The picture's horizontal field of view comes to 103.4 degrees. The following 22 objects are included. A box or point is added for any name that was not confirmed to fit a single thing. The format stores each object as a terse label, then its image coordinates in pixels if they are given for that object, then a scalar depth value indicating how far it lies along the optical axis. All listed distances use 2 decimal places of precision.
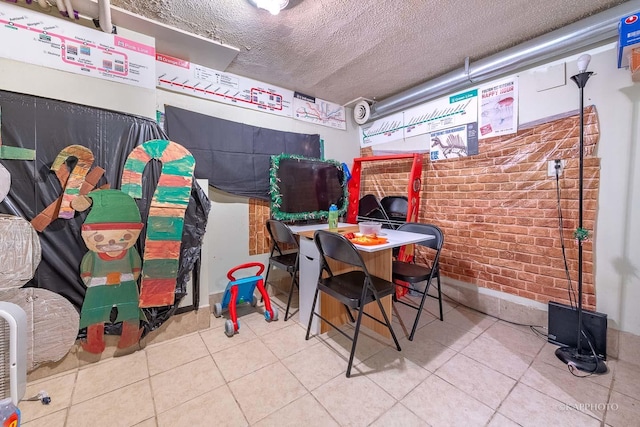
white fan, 1.19
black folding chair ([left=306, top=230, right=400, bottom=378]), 1.58
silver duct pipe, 1.65
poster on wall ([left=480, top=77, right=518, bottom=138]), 2.19
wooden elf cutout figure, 1.68
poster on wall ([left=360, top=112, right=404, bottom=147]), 3.09
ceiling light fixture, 1.56
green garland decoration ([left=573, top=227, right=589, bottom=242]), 1.65
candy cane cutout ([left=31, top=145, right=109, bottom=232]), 1.56
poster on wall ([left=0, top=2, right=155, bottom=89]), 1.50
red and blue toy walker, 2.14
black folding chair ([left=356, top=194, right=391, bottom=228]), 3.08
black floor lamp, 1.61
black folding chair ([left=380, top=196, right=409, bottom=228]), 2.89
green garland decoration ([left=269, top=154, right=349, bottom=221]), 2.70
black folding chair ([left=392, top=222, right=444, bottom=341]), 1.97
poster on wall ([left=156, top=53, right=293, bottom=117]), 2.21
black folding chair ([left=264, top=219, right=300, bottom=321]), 2.30
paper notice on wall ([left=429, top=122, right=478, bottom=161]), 2.45
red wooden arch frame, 2.64
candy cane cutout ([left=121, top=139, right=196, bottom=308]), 1.82
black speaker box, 1.76
